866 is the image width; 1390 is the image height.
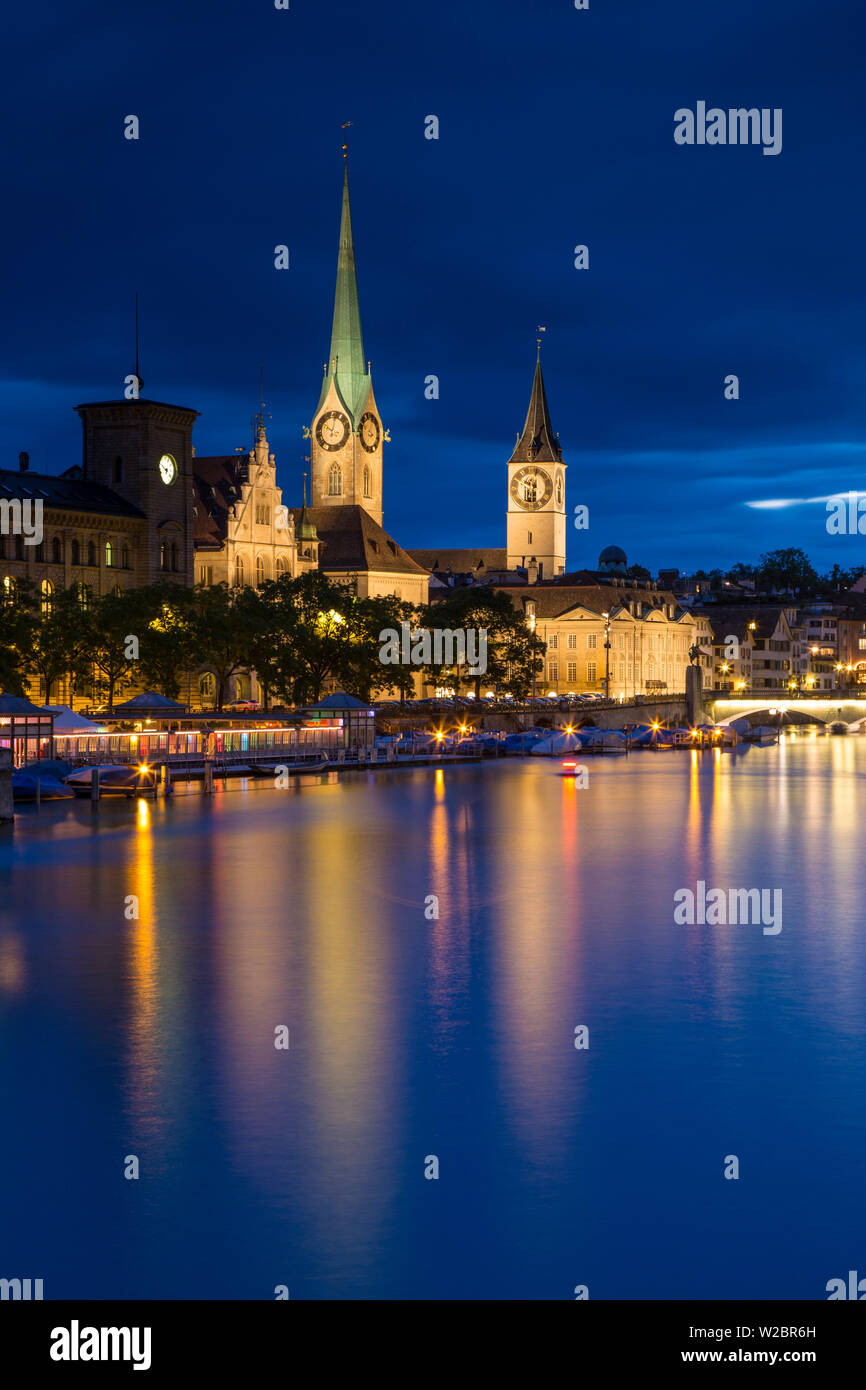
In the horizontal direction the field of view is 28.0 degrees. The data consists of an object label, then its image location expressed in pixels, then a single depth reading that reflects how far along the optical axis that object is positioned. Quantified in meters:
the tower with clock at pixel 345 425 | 192.62
